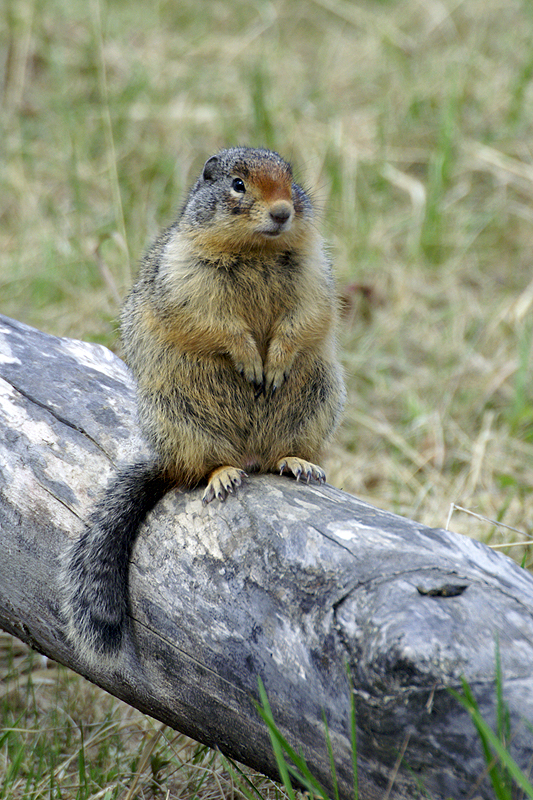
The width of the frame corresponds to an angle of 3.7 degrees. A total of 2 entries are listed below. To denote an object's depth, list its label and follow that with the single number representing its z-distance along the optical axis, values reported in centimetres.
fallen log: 529
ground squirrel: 547
